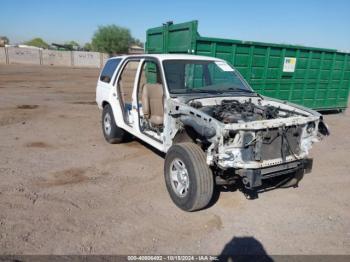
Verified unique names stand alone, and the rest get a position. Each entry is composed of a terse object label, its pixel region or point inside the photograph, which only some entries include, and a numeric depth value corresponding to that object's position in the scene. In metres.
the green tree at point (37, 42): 102.39
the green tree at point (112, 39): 61.12
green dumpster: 8.16
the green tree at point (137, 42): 64.24
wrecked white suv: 3.50
